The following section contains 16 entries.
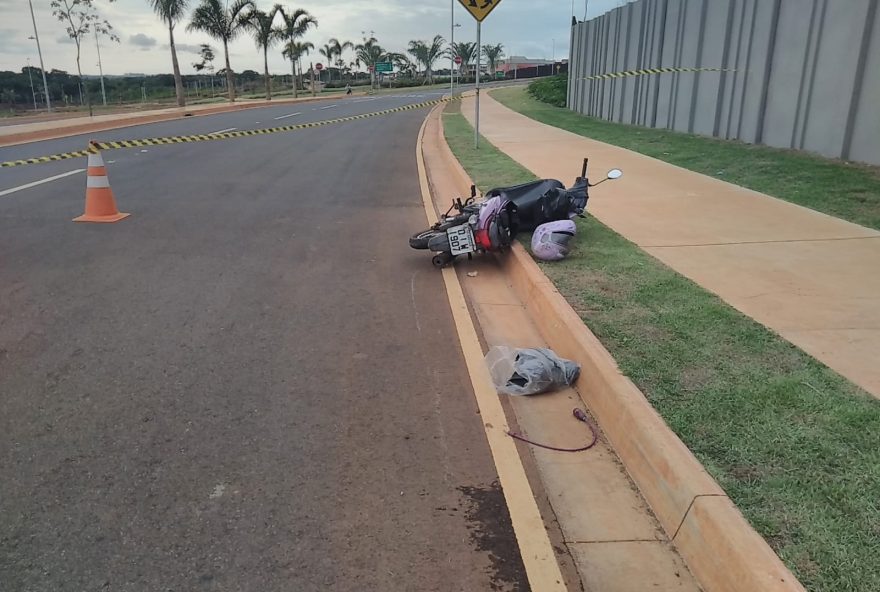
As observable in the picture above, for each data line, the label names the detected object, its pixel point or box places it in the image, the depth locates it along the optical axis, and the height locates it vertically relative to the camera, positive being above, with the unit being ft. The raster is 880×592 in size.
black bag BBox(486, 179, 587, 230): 22.67 -3.83
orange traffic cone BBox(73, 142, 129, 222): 28.94 -4.84
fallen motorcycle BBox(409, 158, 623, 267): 22.27 -4.33
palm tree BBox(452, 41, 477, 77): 307.78 +9.84
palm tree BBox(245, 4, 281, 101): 169.42 +10.10
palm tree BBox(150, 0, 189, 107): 132.46 +10.70
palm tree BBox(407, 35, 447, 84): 316.81 +9.61
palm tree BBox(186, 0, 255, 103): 151.53 +10.97
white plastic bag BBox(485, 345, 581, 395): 14.29 -5.77
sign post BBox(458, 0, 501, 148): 44.14 +4.01
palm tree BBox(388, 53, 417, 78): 319.06 +4.50
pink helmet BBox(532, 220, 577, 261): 21.26 -4.73
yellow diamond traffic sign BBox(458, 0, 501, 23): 44.14 +4.01
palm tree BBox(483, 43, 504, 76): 335.88 +10.26
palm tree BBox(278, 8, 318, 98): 183.73 +10.81
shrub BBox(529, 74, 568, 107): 111.86 -2.41
